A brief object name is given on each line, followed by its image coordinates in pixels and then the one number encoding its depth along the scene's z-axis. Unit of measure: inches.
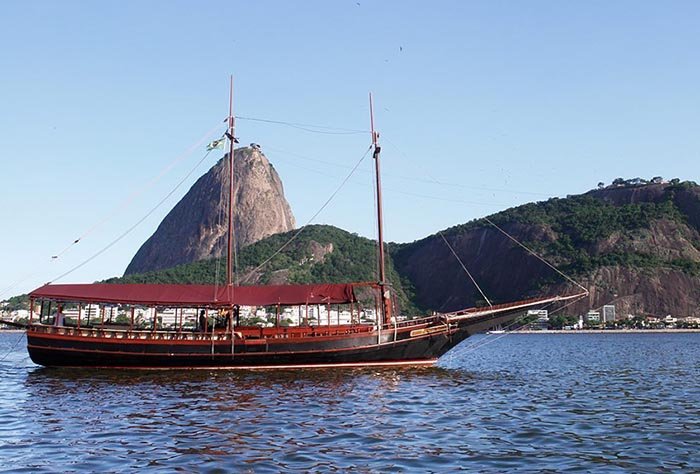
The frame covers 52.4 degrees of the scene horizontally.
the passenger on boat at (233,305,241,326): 1624.0
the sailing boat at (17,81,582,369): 1497.3
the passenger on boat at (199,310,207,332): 1573.1
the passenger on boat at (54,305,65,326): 1550.2
